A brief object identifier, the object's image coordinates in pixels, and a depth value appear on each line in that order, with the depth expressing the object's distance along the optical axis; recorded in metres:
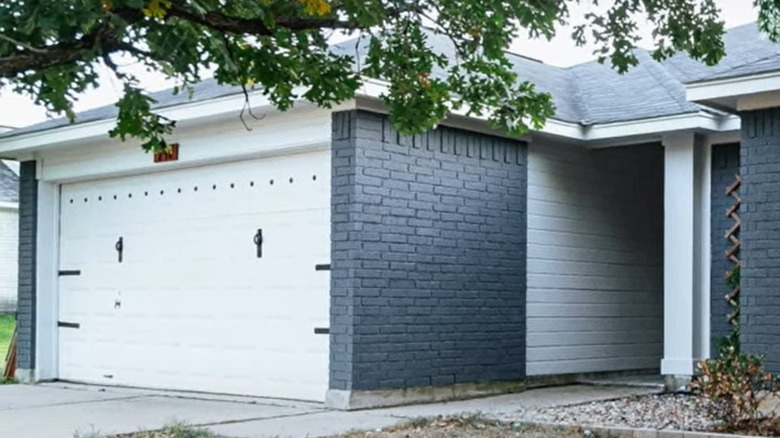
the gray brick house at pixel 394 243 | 9.12
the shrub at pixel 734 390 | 6.93
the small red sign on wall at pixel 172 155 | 10.71
